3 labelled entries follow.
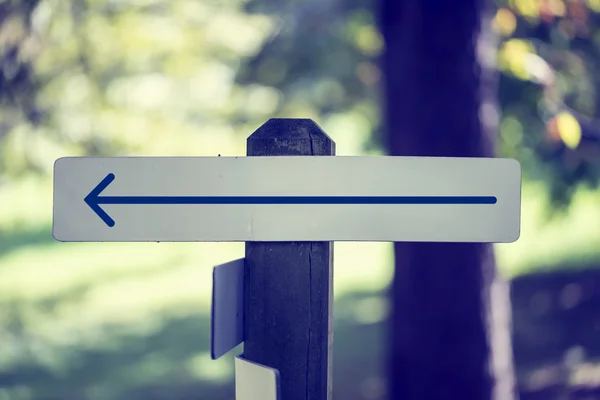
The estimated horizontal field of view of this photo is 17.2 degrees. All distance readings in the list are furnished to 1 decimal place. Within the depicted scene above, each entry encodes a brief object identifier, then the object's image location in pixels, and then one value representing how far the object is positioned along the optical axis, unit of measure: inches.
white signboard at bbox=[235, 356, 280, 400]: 82.7
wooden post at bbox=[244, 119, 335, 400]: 86.0
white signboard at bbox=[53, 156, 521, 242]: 85.8
